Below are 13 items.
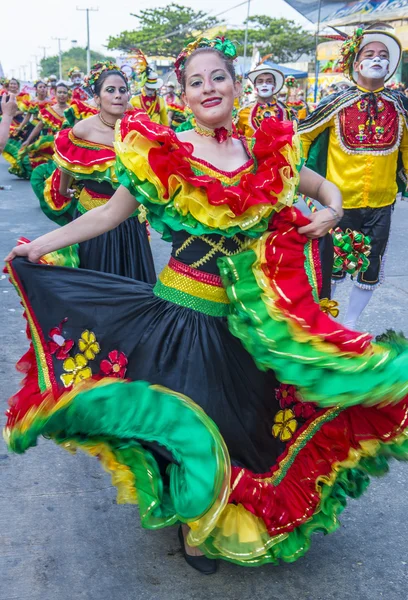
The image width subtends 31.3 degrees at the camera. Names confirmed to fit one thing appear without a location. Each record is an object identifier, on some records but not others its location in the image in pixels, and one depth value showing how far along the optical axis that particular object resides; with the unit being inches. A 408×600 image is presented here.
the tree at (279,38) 2158.0
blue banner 1289.4
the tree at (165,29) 2422.5
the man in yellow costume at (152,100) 308.7
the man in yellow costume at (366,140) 208.7
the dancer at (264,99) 366.0
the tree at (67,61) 4336.4
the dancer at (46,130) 524.7
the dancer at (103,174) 183.5
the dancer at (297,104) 660.4
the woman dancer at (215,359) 97.0
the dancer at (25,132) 573.0
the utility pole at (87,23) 2490.2
